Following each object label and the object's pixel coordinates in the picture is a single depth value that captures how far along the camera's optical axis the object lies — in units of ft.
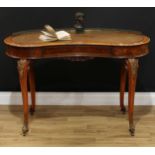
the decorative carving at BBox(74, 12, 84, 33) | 7.58
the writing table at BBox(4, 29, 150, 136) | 6.75
